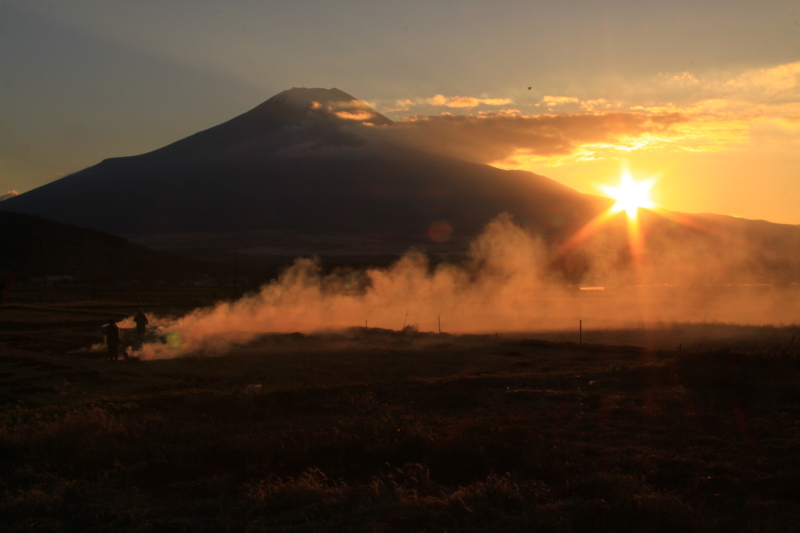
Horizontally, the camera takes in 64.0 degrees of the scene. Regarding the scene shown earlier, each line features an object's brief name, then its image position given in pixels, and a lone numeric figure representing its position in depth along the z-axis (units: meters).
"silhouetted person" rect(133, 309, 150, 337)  26.75
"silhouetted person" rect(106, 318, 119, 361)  22.63
